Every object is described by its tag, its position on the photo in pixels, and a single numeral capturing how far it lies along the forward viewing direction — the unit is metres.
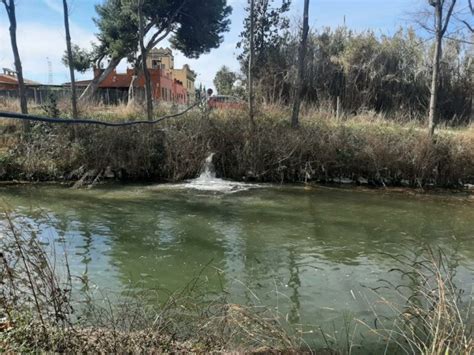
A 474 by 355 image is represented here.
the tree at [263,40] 22.33
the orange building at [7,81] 36.63
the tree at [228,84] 25.49
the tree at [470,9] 17.60
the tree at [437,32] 15.12
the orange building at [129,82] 33.02
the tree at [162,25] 25.98
